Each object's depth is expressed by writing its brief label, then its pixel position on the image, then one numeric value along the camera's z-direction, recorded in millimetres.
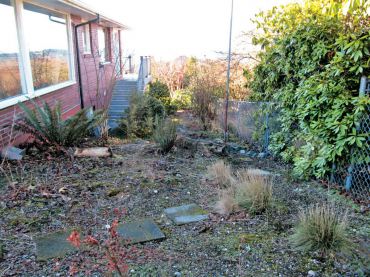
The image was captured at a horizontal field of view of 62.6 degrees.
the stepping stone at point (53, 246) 2594
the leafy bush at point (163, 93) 13178
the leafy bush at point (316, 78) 4113
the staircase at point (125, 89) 12312
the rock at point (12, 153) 4809
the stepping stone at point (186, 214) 3383
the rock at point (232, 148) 6959
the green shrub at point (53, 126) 5016
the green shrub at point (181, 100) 14094
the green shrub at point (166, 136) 6078
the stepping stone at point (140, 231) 2913
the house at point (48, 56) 5352
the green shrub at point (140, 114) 9180
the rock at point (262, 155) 6582
